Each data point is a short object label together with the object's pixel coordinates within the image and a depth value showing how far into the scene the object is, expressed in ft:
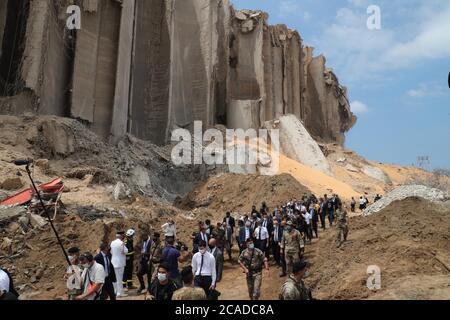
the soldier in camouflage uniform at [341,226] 39.47
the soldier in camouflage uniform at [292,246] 30.40
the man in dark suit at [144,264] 29.45
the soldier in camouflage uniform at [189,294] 13.43
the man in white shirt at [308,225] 46.09
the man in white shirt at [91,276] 17.34
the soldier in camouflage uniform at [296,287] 14.21
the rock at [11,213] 34.76
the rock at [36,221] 35.35
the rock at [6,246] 32.27
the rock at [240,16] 144.39
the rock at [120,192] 50.48
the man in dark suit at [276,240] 36.63
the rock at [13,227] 34.04
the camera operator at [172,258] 21.90
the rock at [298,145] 119.24
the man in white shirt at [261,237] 36.86
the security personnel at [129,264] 29.81
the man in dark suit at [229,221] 43.69
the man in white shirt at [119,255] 27.32
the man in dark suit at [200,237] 32.47
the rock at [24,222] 34.65
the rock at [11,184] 42.73
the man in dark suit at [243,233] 38.01
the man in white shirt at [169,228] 35.04
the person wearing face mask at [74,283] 17.60
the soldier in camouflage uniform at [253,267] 25.12
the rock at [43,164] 51.26
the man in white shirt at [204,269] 21.70
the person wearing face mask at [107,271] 20.49
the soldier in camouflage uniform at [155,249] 29.71
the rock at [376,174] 157.79
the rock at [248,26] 142.92
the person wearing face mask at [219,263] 31.08
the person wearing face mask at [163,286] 16.48
